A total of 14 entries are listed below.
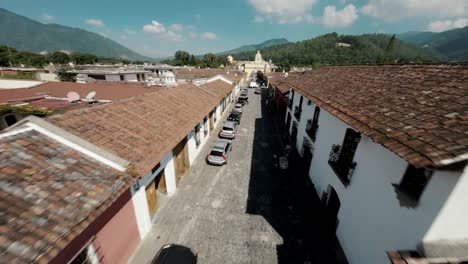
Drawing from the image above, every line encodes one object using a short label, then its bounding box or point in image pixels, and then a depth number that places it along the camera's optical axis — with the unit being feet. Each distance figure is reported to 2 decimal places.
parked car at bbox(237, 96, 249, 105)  126.35
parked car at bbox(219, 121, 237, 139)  67.46
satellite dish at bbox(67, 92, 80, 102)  52.04
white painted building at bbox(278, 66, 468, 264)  13.88
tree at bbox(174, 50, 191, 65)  387.55
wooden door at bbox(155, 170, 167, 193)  39.01
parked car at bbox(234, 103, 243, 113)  101.38
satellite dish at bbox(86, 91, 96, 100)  51.34
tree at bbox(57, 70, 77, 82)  147.64
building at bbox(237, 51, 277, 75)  393.62
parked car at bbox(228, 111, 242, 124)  82.17
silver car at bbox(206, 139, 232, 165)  50.42
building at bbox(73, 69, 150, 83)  125.90
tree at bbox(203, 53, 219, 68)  346.25
